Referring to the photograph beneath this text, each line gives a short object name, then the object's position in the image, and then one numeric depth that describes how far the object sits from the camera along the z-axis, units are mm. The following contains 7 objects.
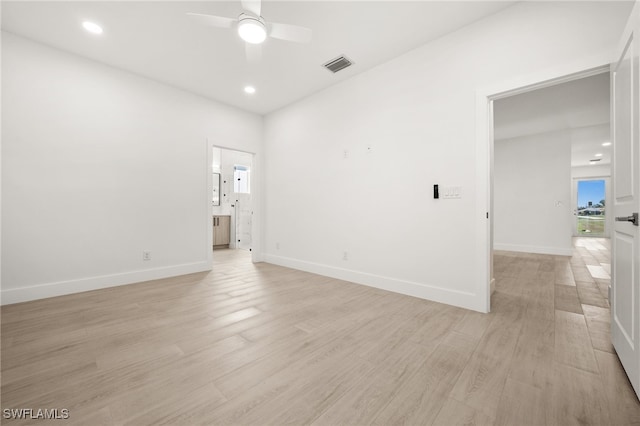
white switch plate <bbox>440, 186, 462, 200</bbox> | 2631
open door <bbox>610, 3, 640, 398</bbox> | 1374
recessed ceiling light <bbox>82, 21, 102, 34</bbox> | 2613
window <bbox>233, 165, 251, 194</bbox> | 7443
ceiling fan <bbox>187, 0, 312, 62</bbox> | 2082
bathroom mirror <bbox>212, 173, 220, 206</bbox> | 6969
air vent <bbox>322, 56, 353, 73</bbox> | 3211
